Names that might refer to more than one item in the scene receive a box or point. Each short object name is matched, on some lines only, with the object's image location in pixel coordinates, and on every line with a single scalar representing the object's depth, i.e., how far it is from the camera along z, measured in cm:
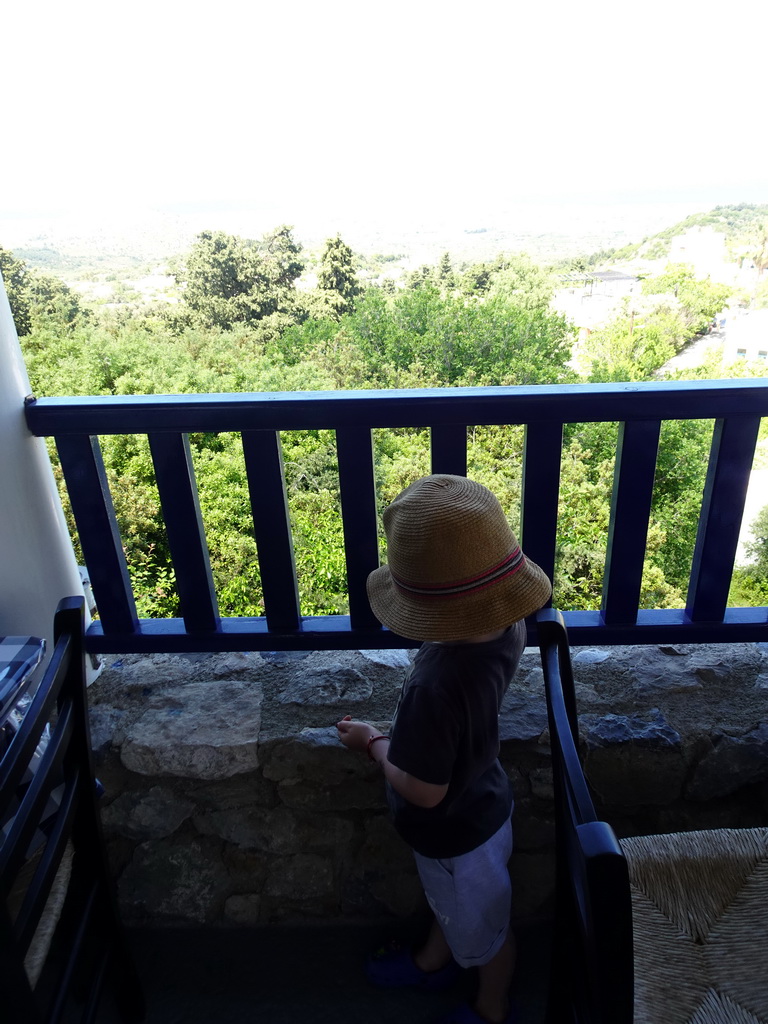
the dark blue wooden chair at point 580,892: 67
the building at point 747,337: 2488
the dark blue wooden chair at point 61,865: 82
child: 109
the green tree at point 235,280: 2408
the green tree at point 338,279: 2456
